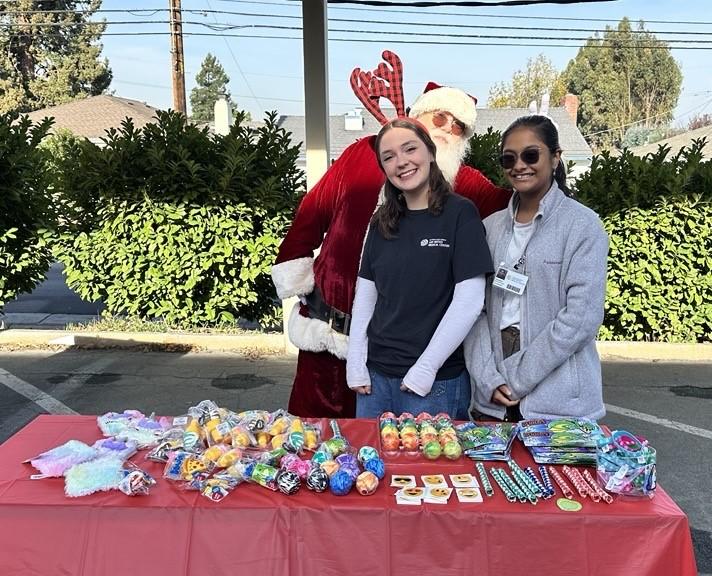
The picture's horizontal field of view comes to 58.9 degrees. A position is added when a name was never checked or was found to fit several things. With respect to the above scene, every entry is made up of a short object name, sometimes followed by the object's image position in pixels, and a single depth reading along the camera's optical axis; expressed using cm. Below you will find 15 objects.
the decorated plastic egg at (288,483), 159
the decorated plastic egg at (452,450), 176
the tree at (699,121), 4562
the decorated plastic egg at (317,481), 160
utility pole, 1684
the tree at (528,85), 5003
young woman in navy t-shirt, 204
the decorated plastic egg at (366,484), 159
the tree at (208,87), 6706
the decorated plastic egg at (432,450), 177
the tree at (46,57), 3400
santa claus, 251
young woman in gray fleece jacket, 190
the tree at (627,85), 4736
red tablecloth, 149
